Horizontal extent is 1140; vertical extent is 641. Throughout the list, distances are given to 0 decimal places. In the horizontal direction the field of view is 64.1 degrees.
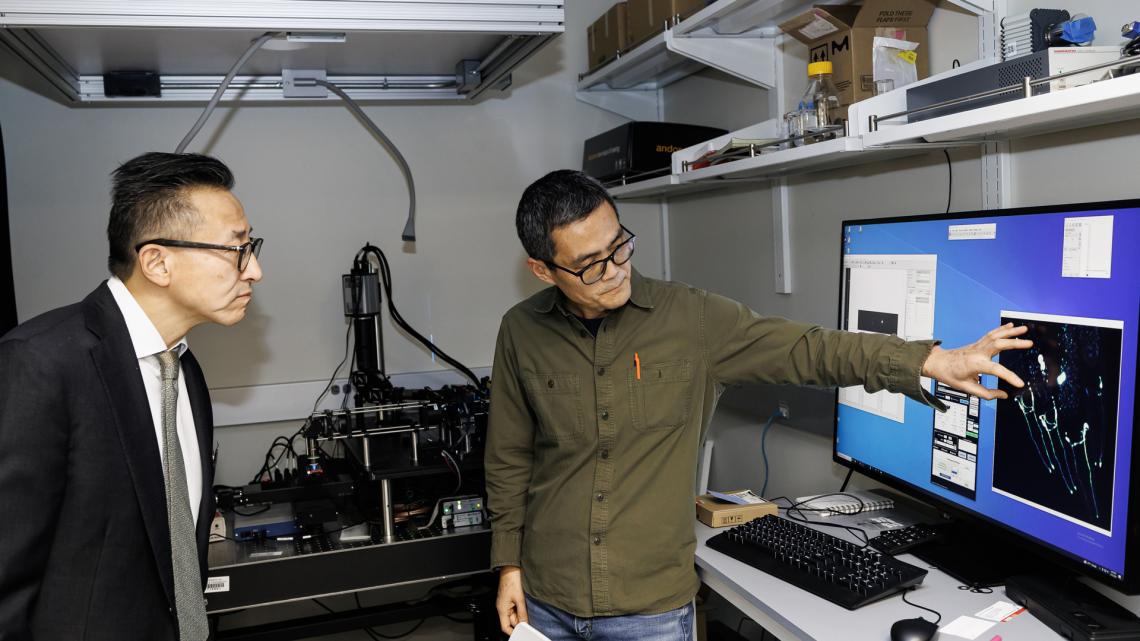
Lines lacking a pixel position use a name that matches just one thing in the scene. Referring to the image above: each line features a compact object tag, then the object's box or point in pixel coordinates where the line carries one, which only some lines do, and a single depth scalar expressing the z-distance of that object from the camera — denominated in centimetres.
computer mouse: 129
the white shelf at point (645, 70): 262
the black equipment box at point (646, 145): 273
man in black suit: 125
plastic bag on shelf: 183
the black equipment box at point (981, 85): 132
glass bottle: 187
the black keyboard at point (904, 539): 167
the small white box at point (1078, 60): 130
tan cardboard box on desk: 193
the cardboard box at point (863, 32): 183
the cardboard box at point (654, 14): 238
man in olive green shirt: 161
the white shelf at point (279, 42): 196
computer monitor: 127
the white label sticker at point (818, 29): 189
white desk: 136
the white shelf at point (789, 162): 171
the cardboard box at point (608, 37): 277
